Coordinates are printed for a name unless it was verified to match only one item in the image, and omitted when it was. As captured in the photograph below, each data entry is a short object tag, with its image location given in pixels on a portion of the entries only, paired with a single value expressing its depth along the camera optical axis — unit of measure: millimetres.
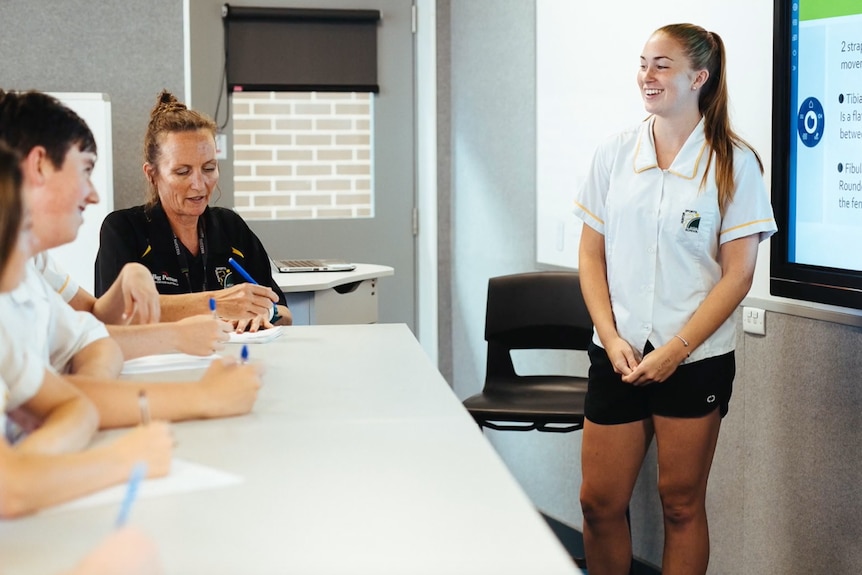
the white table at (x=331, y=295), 3533
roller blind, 4355
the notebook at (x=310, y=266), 3734
